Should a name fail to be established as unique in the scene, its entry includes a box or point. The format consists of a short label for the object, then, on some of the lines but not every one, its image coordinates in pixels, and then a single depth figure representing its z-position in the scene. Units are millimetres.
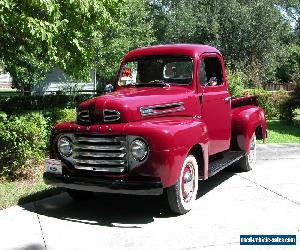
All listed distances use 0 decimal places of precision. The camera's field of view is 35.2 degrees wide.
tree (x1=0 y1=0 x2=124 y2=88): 7504
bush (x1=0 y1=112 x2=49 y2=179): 7496
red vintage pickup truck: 5512
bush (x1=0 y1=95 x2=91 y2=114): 16125
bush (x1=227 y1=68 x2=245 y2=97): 16938
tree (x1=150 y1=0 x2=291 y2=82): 33281
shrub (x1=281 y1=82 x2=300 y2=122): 16219
